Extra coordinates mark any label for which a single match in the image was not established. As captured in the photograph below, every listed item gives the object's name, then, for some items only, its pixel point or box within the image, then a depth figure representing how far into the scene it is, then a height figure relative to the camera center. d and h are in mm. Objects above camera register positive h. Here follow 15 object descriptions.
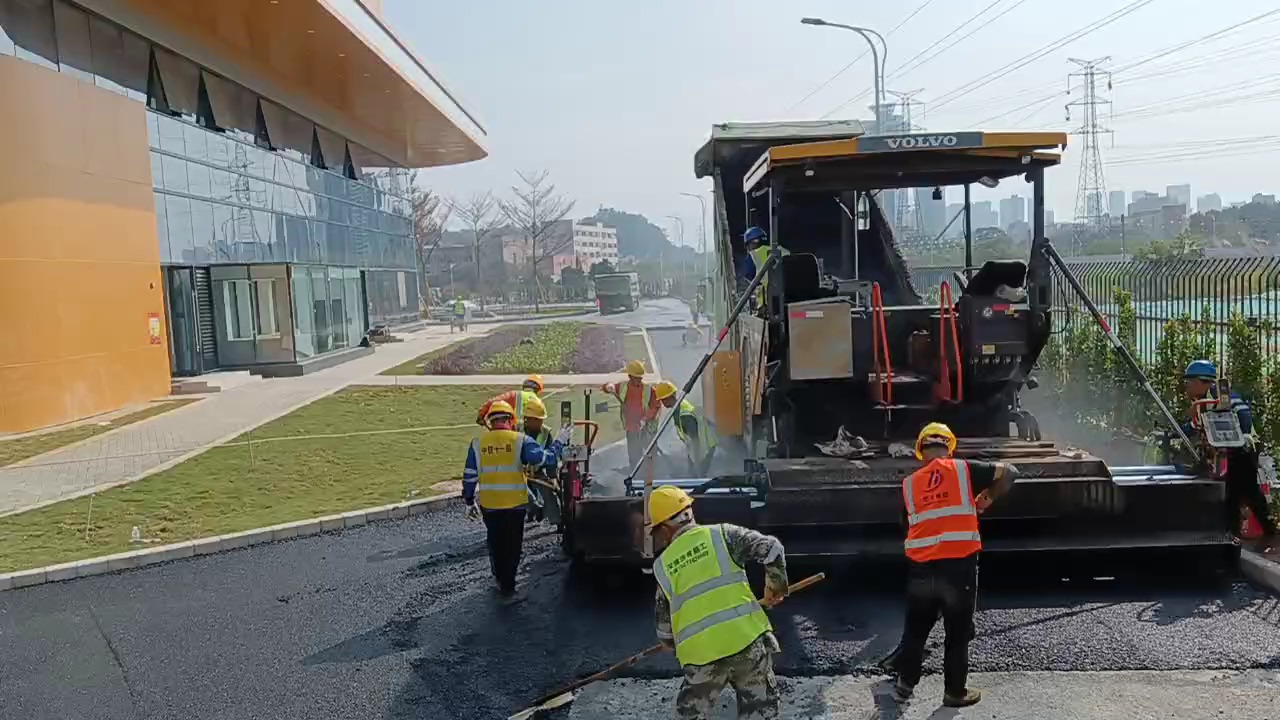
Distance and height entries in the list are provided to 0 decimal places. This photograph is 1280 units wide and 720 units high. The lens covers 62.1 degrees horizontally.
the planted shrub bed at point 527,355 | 22969 -1521
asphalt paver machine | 6402 -927
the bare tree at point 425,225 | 57475 +4127
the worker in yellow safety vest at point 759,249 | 7531 +228
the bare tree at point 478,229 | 65812 +4152
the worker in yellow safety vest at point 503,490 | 7043 -1306
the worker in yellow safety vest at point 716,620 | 4348 -1385
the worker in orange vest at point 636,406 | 9852 -1126
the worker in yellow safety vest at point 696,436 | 8766 -1275
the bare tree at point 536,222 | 60250 +4087
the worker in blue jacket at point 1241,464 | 6930 -1356
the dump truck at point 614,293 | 53906 -318
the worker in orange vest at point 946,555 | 5090 -1369
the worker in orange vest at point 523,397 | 7791 -814
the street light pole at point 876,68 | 25812 +5059
